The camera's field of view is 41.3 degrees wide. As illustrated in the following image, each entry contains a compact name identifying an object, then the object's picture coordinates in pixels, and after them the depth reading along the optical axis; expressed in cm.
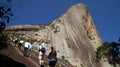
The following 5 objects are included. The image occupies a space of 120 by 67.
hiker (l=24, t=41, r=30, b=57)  1637
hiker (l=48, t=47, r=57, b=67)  1153
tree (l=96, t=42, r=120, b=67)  2959
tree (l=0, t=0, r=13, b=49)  1033
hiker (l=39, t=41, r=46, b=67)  1305
